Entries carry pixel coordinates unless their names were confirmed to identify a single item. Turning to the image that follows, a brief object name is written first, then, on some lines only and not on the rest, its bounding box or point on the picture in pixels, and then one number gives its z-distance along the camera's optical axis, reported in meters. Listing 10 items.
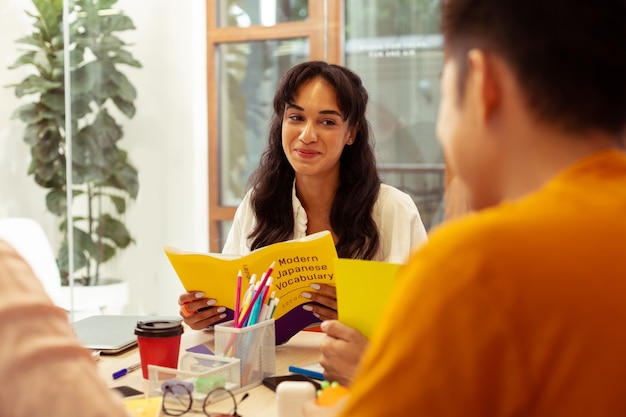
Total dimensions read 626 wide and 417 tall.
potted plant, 3.68
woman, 2.27
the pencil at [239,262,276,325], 1.45
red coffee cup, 1.43
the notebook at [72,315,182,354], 1.71
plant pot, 3.78
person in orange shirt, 0.56
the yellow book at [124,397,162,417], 1.20
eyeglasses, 1.26
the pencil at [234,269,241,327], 1.49
